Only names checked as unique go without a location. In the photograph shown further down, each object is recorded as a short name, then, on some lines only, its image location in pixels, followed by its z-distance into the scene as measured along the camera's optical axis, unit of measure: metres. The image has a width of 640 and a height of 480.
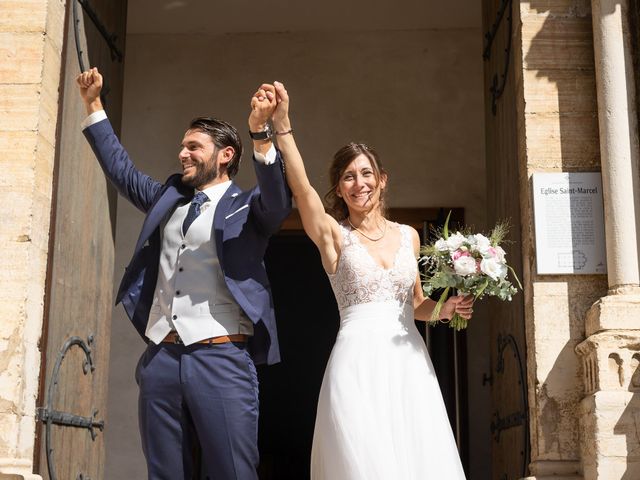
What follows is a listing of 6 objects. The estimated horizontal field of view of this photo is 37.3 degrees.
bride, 3.60
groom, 3.40
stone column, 4.12
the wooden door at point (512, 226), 4.84
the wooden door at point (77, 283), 4.62
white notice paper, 4.59
